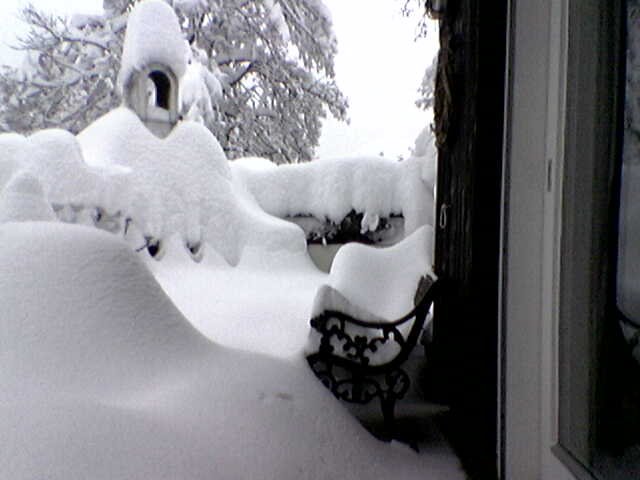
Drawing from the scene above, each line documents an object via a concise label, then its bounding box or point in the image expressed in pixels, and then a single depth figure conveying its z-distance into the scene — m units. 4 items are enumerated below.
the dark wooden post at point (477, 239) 1.55
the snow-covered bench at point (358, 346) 1.96
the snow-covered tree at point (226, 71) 12.73
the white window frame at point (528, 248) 1.39
